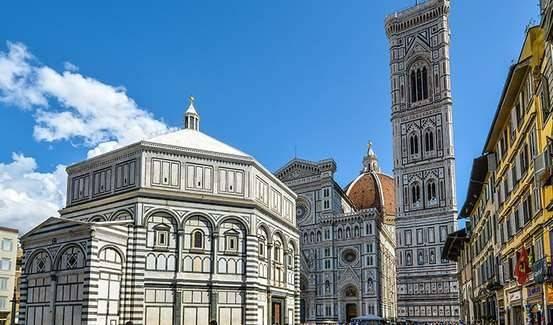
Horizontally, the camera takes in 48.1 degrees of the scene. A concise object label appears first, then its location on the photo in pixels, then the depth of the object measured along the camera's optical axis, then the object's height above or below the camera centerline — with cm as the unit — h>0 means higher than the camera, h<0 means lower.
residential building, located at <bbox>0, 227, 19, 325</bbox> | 5975 +245
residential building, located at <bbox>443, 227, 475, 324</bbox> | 4807 +261
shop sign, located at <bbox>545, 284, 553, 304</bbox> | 1877 +4
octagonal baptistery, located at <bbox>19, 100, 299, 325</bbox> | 3362 +298
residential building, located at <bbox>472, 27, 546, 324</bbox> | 2003 +437
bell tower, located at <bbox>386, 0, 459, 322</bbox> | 7319 +1624
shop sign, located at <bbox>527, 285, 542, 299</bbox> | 2054 +12
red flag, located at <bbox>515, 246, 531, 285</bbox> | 2230 +98
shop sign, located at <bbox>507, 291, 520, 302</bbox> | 2518 -3
